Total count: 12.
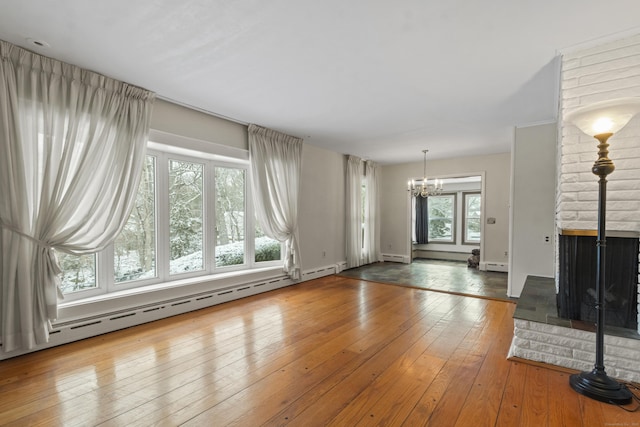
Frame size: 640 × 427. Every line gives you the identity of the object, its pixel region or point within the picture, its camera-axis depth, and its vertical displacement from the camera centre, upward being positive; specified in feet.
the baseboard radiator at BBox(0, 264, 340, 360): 8.99 -3.91
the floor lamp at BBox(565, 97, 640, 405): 6.11 -0.25
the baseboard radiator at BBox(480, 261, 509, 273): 20.78 -4.22
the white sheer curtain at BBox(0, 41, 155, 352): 7.84 +0.94
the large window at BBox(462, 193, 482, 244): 28.22 -1.07
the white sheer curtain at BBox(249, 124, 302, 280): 14.70 +1.18
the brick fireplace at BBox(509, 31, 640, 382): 7.25 +0.12
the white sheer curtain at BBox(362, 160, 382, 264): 23.76 -0.59
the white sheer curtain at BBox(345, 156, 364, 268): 21.44 -0.22
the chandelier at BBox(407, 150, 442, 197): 21.06 +1.76
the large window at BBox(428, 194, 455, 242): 29.73 -1.04
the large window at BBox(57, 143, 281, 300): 10.48 -1.11
